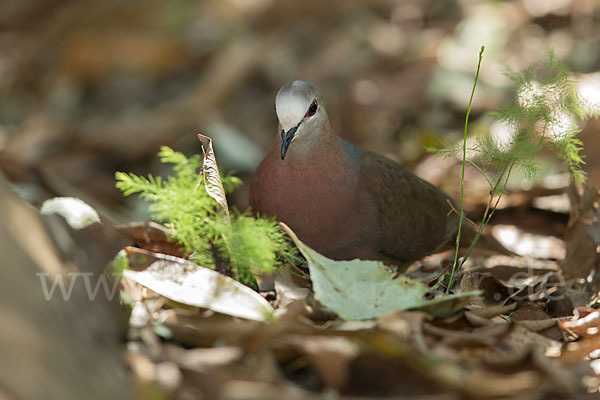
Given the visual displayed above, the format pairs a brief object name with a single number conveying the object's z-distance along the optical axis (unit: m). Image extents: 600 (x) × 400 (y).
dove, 6.28
